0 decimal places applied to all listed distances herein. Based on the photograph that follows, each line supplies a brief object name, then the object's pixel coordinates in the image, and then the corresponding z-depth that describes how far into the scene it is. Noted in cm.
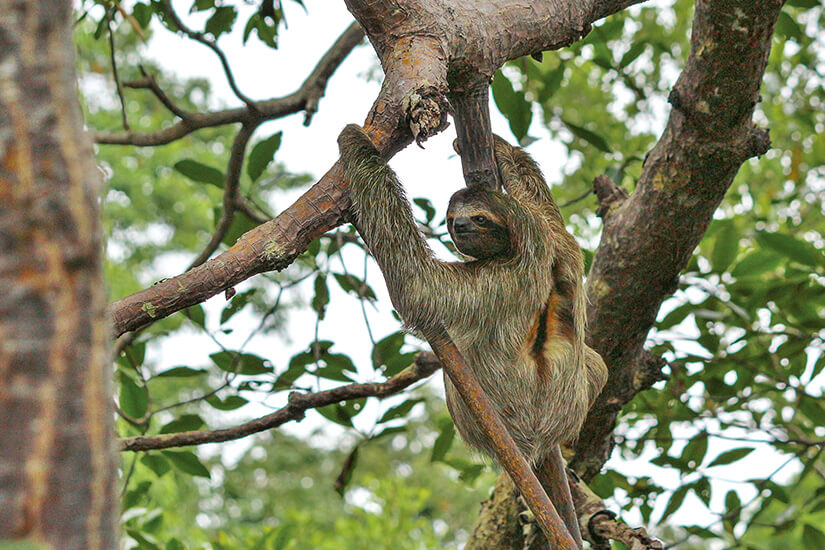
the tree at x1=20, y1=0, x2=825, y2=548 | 518
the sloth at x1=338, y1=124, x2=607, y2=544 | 635
